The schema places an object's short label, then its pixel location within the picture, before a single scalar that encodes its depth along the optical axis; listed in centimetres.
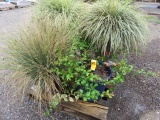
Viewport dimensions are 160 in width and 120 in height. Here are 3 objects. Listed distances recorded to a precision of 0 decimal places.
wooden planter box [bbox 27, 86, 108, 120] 150
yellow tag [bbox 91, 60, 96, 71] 156
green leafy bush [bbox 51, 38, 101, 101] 140
